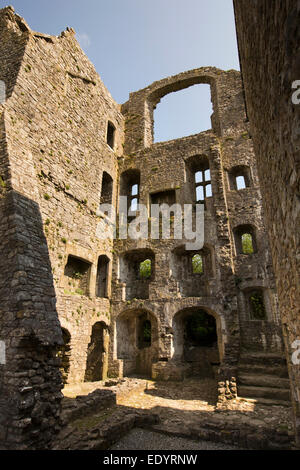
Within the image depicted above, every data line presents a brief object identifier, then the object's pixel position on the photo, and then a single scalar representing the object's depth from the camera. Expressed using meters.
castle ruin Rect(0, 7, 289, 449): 5.80
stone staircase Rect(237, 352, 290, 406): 8.26
